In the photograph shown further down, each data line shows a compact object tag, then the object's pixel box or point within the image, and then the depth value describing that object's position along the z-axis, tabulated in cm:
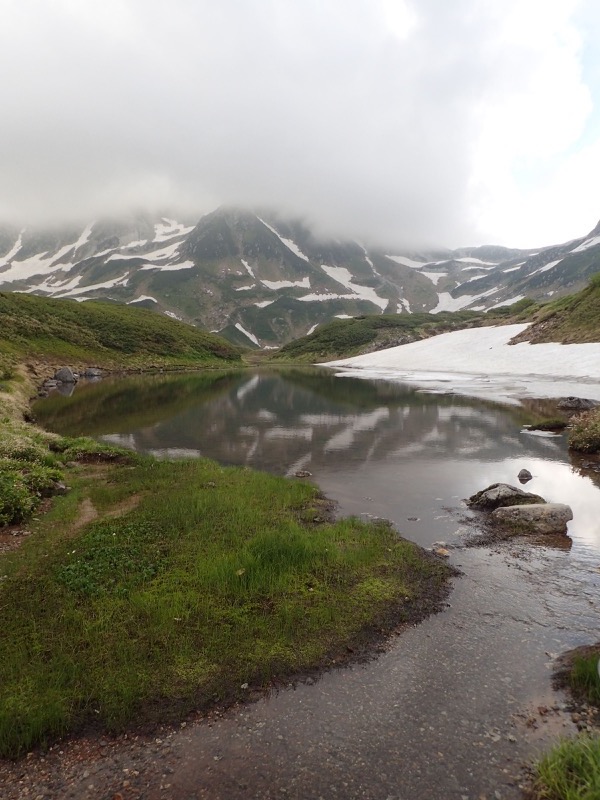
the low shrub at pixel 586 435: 2741
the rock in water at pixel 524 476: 2298
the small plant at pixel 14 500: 1577
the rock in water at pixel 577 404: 4359
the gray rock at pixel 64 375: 9438
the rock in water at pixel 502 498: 1825
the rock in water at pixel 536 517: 1591
